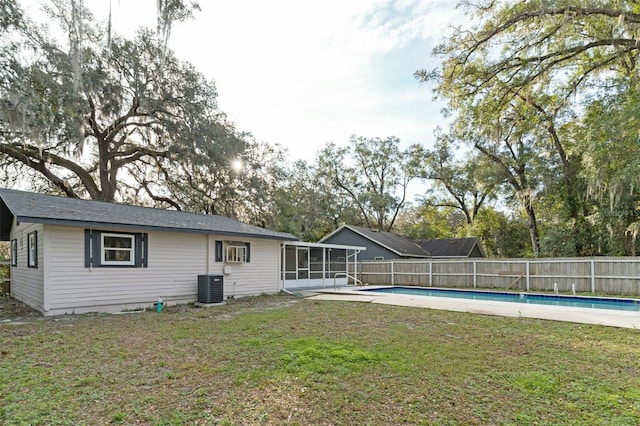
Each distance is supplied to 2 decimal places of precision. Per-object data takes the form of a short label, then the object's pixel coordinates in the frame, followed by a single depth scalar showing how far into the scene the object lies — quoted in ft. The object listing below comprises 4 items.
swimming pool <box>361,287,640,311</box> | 33.99
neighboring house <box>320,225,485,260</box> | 71.92
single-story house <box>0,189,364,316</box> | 25.45
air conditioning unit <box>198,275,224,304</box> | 31.96
